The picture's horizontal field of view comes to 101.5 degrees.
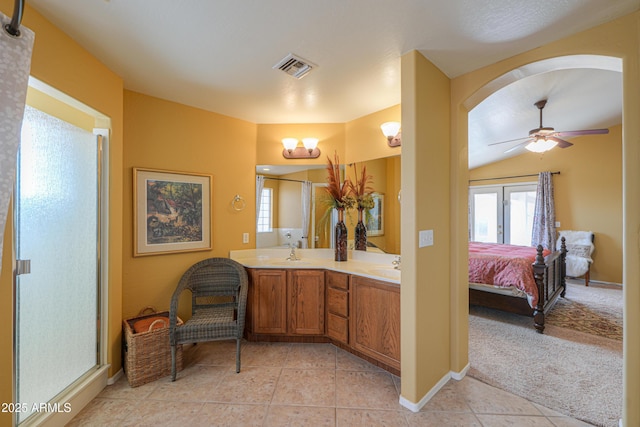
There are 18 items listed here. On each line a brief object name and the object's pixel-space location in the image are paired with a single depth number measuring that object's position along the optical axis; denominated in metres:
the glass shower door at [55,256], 1.55
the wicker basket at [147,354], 2.05
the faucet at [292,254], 3.08
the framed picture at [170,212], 2.44
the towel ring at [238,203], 3.06
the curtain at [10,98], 0.77
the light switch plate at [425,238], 1.85
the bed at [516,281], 3.01
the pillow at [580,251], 5.02
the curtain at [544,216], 5.58
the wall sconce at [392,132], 2.63
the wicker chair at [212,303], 2.16
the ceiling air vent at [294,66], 1.93
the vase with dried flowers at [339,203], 2.98
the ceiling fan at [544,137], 3.39
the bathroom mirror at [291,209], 3.19
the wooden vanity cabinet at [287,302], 2.69
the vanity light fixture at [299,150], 3.15
